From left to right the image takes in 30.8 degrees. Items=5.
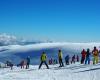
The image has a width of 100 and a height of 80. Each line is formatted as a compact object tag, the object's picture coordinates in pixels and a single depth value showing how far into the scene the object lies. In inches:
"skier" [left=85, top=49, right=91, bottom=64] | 811.4
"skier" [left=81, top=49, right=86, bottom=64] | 864.6
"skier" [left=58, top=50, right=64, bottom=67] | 784.2
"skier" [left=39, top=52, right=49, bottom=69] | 753.9
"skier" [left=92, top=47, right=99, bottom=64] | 799.0
